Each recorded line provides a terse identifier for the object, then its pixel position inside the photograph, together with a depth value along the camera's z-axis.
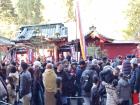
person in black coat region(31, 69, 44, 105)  5.69
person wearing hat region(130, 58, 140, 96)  5.55
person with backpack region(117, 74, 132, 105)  5.02
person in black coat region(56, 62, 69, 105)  5.78
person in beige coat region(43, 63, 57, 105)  5.52
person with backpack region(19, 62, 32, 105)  5.33
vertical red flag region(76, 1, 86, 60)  7.00
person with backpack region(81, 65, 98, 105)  5.45
